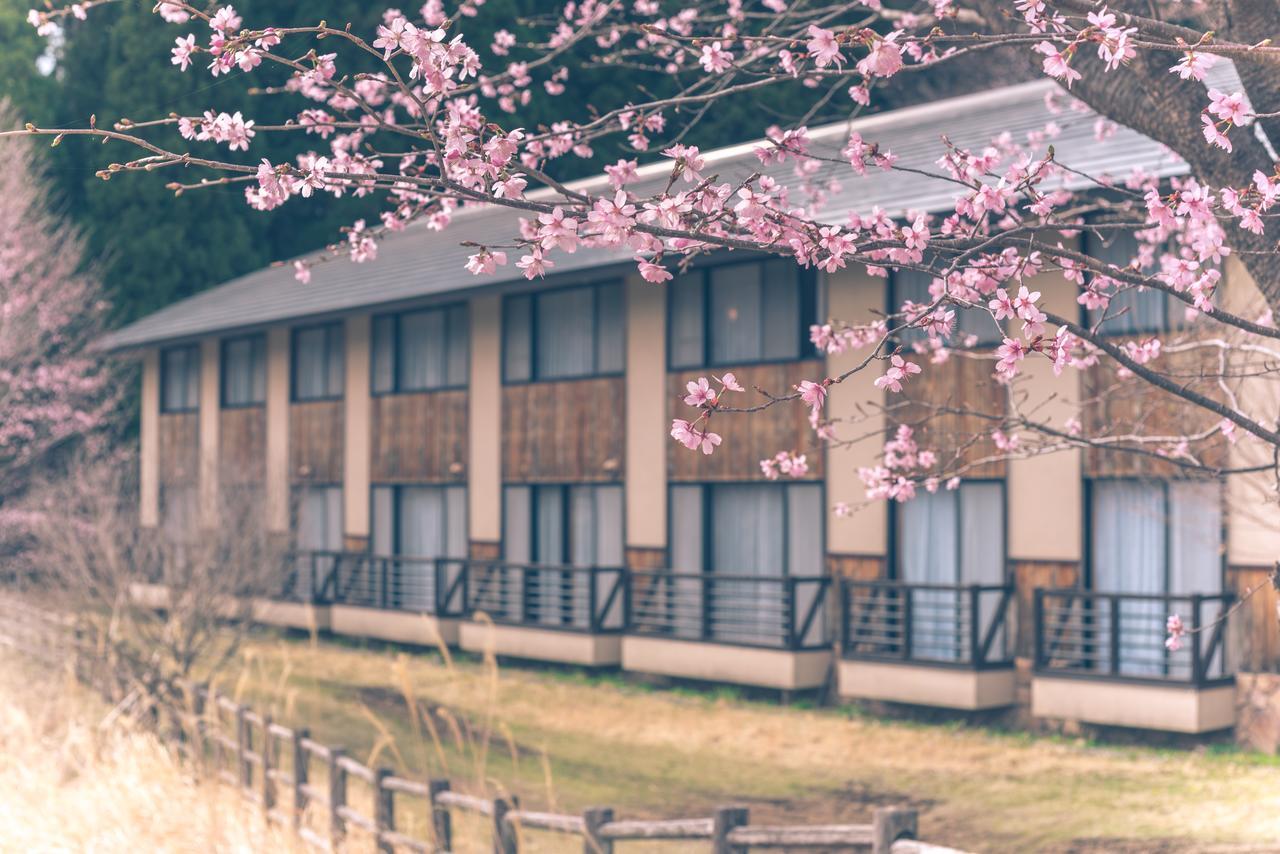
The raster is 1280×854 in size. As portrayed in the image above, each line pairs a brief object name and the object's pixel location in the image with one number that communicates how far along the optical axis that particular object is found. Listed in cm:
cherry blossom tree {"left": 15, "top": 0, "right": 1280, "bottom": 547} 495
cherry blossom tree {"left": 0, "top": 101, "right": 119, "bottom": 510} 3075
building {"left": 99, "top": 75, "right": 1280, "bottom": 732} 1673
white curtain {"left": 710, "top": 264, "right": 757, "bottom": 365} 2083
